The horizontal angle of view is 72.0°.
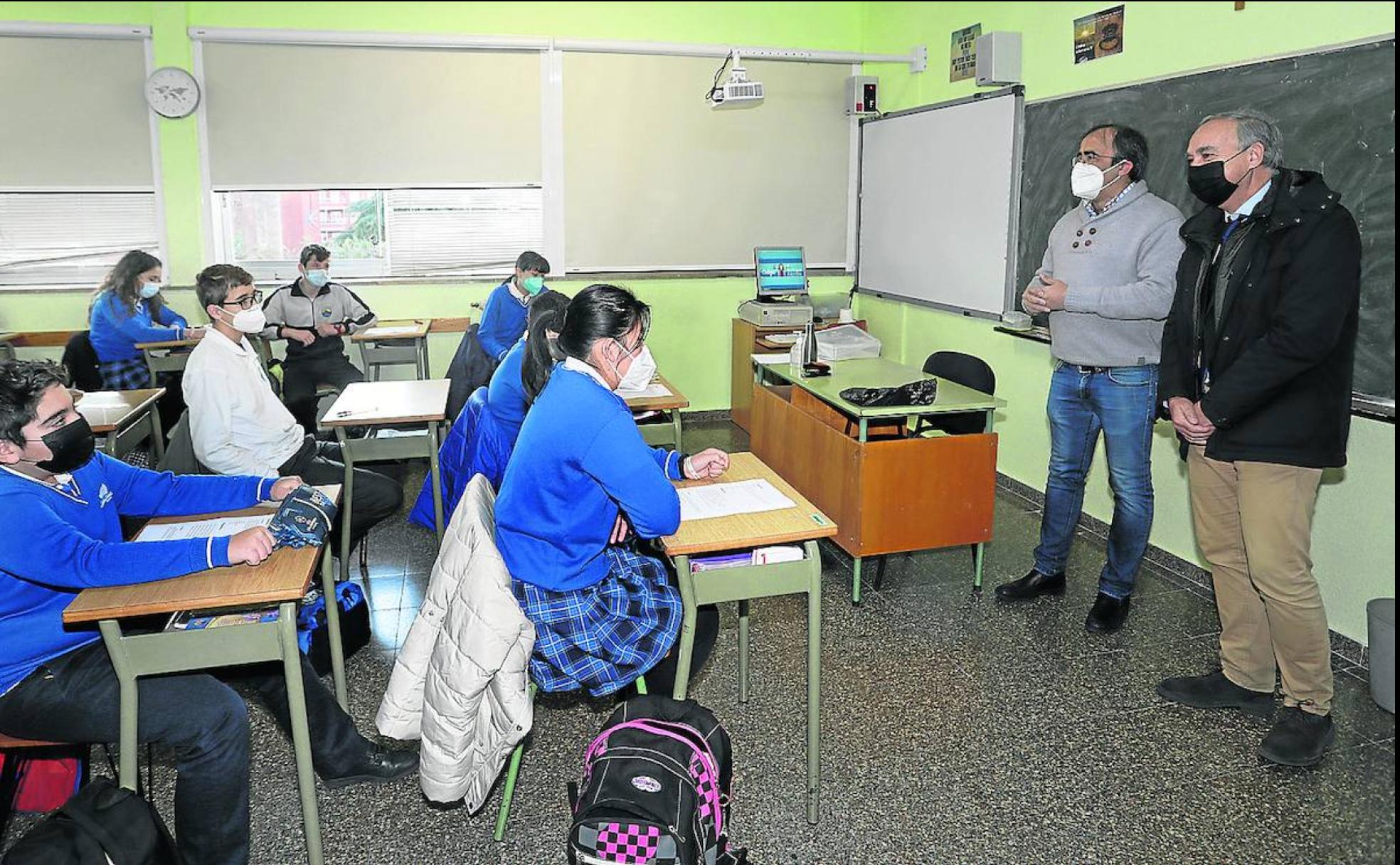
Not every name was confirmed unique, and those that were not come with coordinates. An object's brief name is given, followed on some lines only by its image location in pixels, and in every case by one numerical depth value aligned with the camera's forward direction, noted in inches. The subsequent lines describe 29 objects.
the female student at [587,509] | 83.4
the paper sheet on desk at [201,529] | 90.4
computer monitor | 253.1
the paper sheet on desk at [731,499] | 94.8
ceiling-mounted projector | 229.5
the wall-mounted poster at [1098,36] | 167.6
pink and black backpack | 73.3
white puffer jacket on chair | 77.2
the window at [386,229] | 246.4
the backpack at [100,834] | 67.6
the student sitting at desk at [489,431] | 135.3
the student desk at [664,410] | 159.0
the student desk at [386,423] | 145.9
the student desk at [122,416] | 143.4
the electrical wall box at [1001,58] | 193.5
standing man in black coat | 99.2
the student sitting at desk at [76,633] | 75.7
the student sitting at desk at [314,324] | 225.9
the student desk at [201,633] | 75.2
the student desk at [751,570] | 87.2
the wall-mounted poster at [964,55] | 209.0
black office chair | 156.3
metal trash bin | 112.9
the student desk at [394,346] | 231.3
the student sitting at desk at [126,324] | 210.4
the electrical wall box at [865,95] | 255.6
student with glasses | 130.6
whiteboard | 202.8
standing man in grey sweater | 128.8
